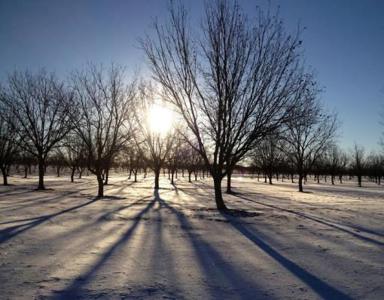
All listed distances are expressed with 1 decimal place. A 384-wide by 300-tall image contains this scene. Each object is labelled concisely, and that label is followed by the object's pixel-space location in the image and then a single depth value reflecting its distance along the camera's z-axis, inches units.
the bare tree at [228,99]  539.2
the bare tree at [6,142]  1106.6
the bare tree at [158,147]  1283.2
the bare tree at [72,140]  1098.1
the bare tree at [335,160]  2731.3
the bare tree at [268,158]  1979.3
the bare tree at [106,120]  859.4
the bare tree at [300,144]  1366.9
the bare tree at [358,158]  2202.9
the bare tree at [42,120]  1041.5
